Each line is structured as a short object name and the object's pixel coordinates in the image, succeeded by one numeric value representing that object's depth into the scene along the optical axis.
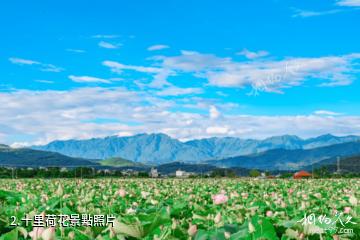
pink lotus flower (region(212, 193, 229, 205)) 4.93
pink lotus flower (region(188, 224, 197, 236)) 3.28
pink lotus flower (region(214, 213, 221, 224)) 3.76
